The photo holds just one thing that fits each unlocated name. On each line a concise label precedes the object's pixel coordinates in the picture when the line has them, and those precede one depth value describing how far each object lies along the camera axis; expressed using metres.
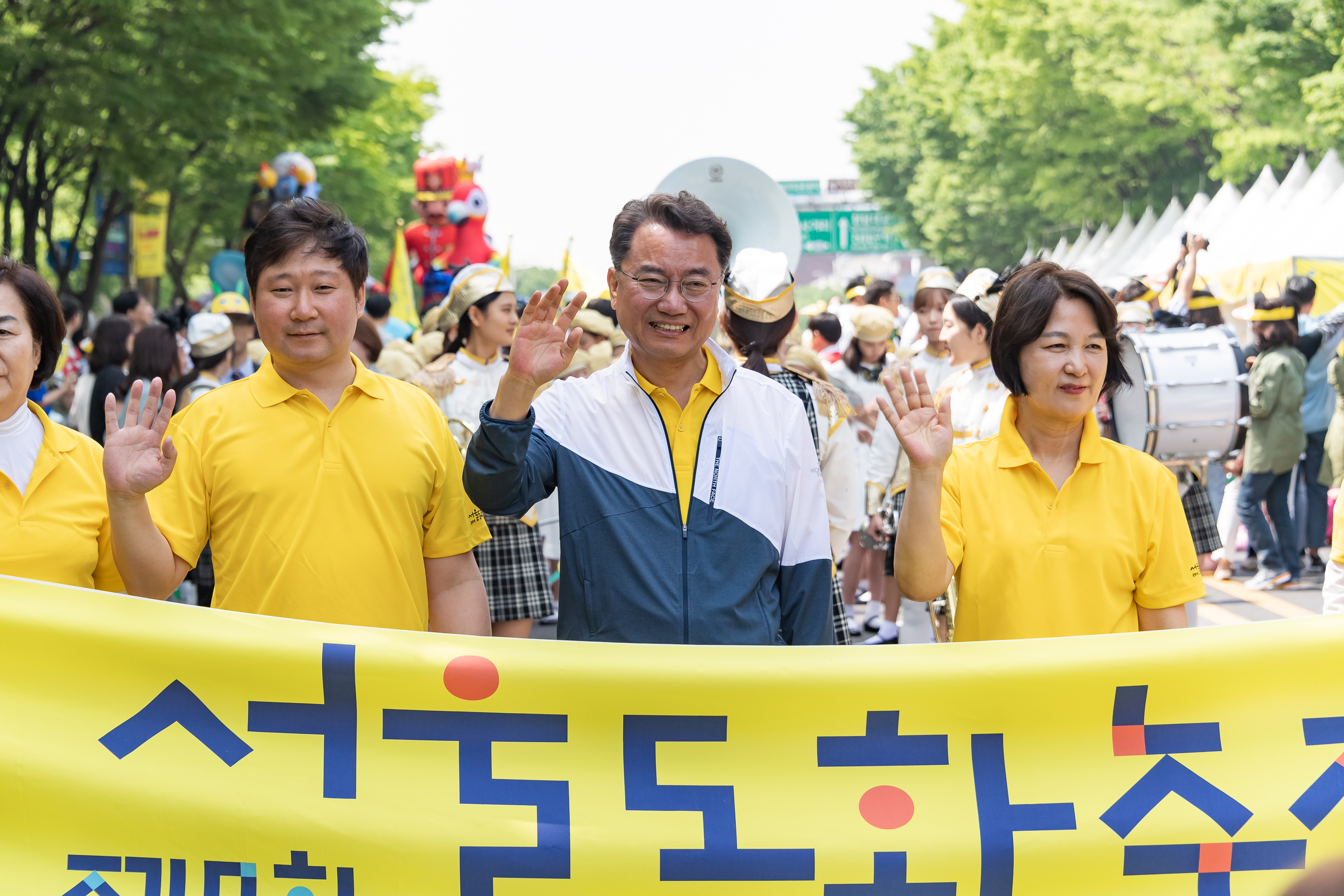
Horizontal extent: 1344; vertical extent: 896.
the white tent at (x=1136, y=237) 36.81
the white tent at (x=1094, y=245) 43.03
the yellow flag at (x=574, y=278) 15.24
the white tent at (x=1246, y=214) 25.09
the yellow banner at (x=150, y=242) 25.38
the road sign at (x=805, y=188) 92.50
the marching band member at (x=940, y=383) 6.07
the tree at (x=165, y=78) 15.95
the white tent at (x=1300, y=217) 21.44
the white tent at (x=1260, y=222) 23.66
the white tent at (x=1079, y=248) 44.94
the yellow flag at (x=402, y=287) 20.09
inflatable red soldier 19.06
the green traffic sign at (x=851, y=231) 69.19
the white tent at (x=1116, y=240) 39.25
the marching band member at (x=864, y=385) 8.05
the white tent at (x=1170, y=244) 30.80
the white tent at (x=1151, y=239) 34.25
